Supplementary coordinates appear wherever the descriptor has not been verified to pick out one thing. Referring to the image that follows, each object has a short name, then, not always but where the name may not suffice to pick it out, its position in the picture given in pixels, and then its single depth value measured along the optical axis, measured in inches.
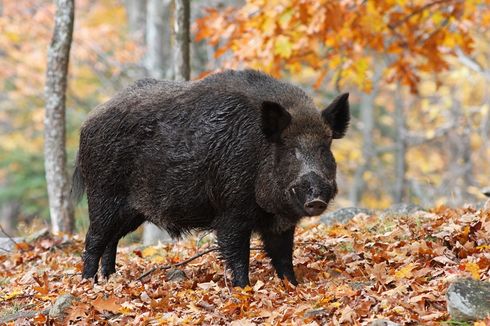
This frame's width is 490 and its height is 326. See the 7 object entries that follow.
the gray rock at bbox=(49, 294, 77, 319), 449.4
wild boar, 494.6
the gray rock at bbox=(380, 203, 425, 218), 711.1
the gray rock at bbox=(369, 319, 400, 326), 352.8
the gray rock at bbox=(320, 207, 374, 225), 753.0
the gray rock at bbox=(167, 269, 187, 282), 551.8
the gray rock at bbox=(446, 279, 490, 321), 349.7
